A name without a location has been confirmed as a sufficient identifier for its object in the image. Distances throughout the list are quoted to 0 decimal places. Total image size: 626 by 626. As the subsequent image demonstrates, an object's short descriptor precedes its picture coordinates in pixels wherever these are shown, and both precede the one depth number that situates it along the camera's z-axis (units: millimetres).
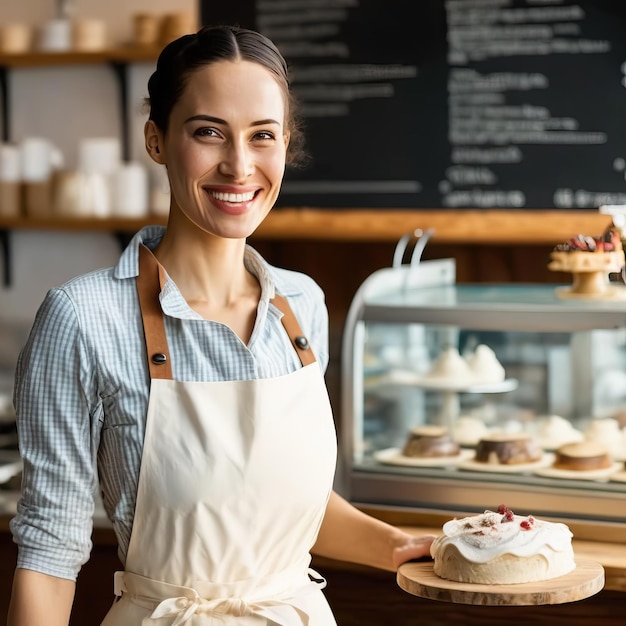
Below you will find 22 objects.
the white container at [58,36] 3719
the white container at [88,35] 3660
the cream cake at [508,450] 2371
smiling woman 1418
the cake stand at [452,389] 2514
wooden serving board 1491
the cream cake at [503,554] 1567
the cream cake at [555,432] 2424
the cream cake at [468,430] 2488
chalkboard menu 3141
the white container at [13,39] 3775
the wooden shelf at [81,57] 3611
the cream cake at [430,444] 2445
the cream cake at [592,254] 2344
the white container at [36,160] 3719
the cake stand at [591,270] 2346
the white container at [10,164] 3729
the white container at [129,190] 3619
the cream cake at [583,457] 2307
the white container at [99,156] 3662
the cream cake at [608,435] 2363
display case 2293
